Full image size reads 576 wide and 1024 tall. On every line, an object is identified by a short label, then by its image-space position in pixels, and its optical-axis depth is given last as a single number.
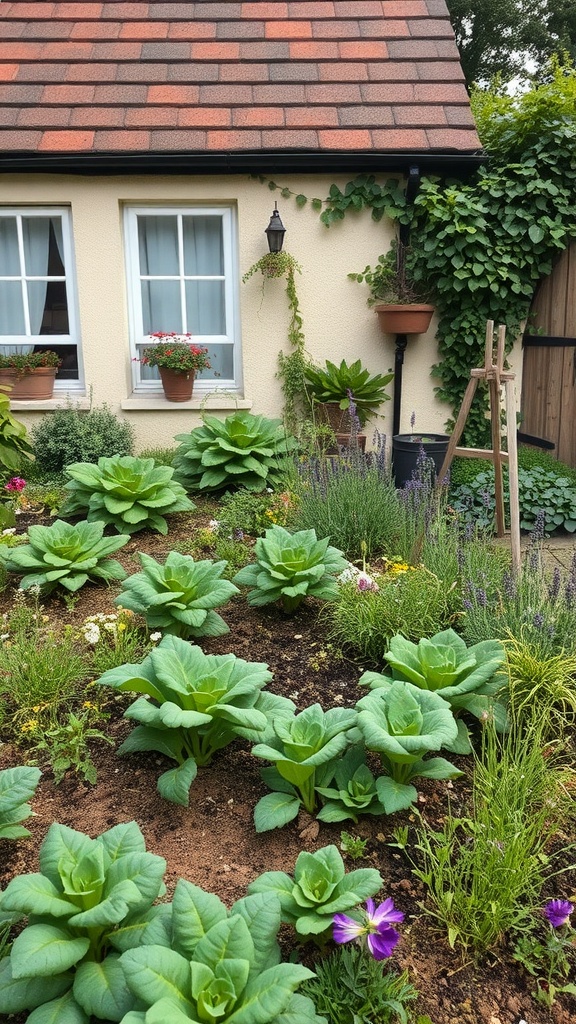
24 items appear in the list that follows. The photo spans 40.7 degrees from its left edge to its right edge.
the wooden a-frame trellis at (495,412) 4.25
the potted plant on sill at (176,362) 6.91
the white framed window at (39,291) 7.23
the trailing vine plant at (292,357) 6.90
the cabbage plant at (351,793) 2.27
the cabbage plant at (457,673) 2.58
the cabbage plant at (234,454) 5.56
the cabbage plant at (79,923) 1.65
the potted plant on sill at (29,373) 6.99
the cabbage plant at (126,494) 4.66
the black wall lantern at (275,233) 6.69
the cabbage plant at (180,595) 3.13
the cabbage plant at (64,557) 3.68
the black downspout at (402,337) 6.71
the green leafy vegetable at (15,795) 2.06
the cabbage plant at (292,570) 3.39
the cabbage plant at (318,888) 1.79
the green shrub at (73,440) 6.50
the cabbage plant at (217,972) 1.54
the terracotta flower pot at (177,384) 7.01
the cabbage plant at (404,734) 2.17
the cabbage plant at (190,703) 2.33
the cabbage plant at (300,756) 2.22
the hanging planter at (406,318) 6.77
